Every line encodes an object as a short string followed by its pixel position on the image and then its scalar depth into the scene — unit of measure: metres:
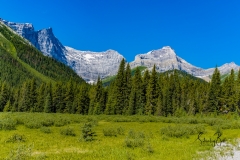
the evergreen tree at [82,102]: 94.69
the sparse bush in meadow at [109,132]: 31.07
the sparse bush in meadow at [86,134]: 25.85
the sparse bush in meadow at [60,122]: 39.31
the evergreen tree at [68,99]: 98.25
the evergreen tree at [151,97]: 80.12
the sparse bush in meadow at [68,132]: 29.65
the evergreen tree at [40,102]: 103.16
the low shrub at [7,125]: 31.52
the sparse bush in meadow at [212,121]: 50.14
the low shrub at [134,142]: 22.38
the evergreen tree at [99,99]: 86.55
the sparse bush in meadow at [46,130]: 30.99
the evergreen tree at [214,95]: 89.19
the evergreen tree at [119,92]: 81.62
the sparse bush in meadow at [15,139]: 23.09
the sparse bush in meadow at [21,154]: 14.57
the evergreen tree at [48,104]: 99.82
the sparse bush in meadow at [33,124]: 34.84
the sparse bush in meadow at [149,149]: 19.70
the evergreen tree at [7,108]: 106.06
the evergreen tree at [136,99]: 79.50
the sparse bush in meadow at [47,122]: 38.50
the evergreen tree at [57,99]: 102.00
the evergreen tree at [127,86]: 82.33
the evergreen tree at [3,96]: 112.95
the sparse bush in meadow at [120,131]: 32.59
